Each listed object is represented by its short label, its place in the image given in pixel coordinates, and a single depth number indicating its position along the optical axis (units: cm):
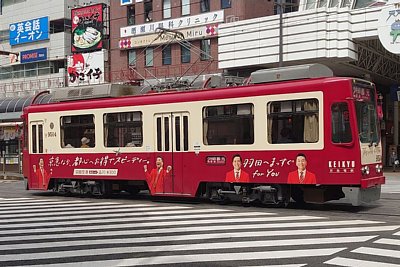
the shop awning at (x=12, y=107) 3831
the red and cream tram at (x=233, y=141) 1203
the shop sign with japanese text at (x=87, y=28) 4403
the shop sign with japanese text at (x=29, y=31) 4931
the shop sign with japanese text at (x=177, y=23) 3581
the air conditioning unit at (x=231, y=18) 3456
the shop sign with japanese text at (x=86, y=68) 4341
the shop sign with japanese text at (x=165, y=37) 3578
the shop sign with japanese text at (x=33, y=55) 4880
